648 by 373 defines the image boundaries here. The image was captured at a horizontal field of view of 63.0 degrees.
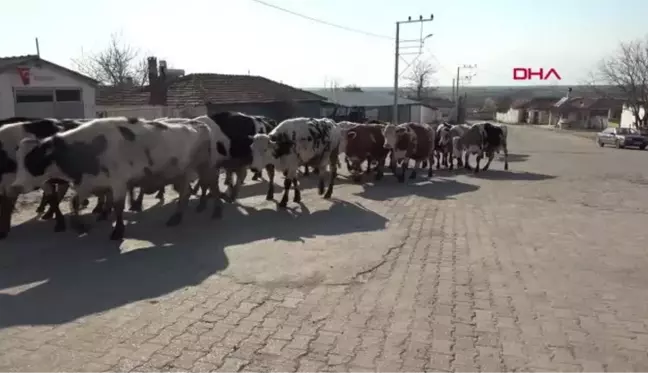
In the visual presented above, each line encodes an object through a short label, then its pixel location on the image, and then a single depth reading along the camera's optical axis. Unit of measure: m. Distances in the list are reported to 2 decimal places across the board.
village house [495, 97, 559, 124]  103.81
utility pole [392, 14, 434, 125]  34.37
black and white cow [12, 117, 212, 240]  8.01
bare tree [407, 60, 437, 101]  90.06
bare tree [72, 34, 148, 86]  58.09
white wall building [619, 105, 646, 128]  64.35
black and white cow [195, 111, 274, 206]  11.06
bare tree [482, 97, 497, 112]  135.75
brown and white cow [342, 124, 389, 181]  15.97
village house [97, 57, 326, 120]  27.61
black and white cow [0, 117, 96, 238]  8.30
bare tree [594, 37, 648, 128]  61.06
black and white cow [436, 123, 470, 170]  20.38
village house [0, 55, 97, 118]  17.77
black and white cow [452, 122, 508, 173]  20.06
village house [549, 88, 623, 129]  81.38
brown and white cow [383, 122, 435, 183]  15.97
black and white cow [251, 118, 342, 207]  11.52
